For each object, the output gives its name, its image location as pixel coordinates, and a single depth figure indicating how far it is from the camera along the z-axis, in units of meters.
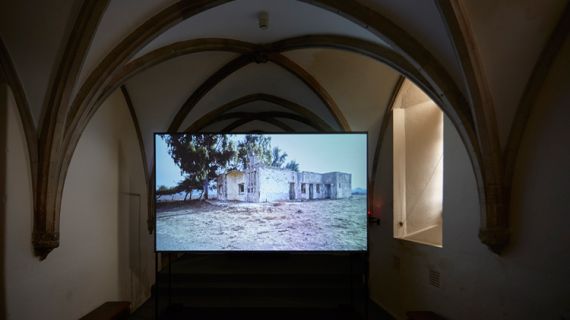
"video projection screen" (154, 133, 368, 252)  4.18
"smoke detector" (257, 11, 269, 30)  4.00
